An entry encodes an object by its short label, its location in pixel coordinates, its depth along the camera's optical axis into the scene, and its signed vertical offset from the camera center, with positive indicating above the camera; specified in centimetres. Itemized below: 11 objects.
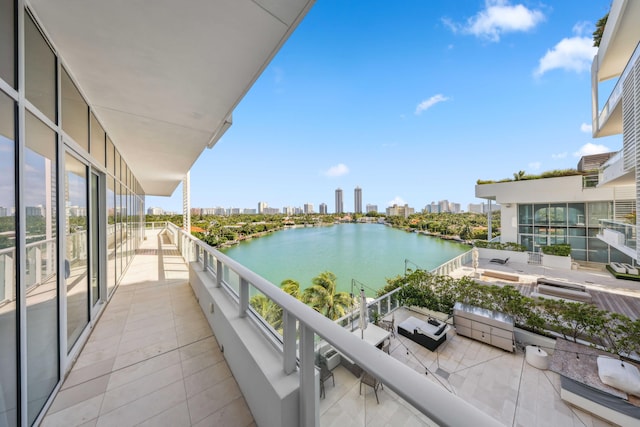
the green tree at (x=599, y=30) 879 +727
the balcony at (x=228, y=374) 84 -148
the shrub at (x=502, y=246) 1439 -219
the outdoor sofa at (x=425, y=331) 627 -341
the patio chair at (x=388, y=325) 704 -354
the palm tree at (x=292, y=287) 1381 -448
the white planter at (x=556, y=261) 1312 -291
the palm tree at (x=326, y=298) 1394 -529
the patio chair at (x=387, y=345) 609 -358
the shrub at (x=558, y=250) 1322 -224
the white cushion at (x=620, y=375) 425 -315
